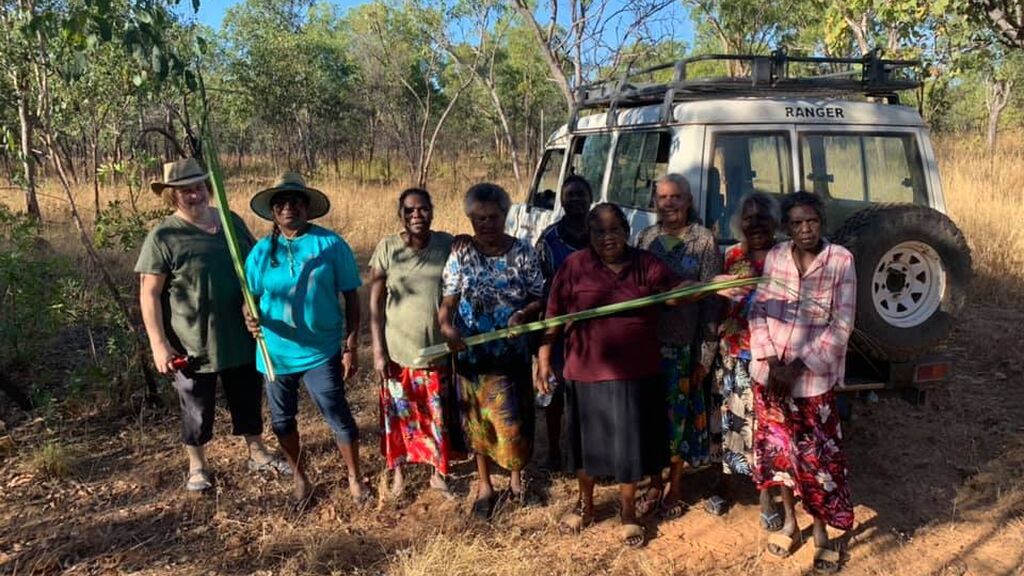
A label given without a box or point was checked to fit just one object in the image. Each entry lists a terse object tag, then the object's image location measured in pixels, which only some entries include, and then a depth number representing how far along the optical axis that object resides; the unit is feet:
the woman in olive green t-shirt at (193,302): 9.72
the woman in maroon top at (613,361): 8.71
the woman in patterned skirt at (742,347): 9.03
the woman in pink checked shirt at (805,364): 8.38
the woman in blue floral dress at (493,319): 9.34
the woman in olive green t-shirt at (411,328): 9.79
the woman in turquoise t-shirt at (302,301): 9.50
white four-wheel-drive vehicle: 10.53
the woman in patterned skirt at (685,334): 9.31
